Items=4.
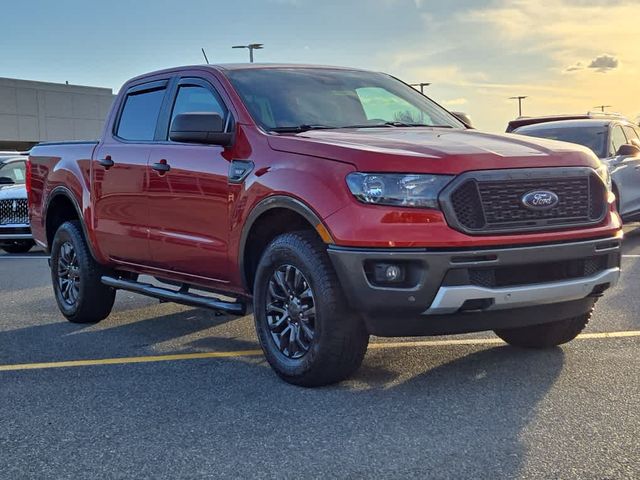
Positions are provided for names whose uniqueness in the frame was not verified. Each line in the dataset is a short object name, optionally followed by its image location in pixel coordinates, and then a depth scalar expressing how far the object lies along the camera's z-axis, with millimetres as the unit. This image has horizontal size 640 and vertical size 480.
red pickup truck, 4375
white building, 59656
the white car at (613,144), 11828
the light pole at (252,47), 37156
